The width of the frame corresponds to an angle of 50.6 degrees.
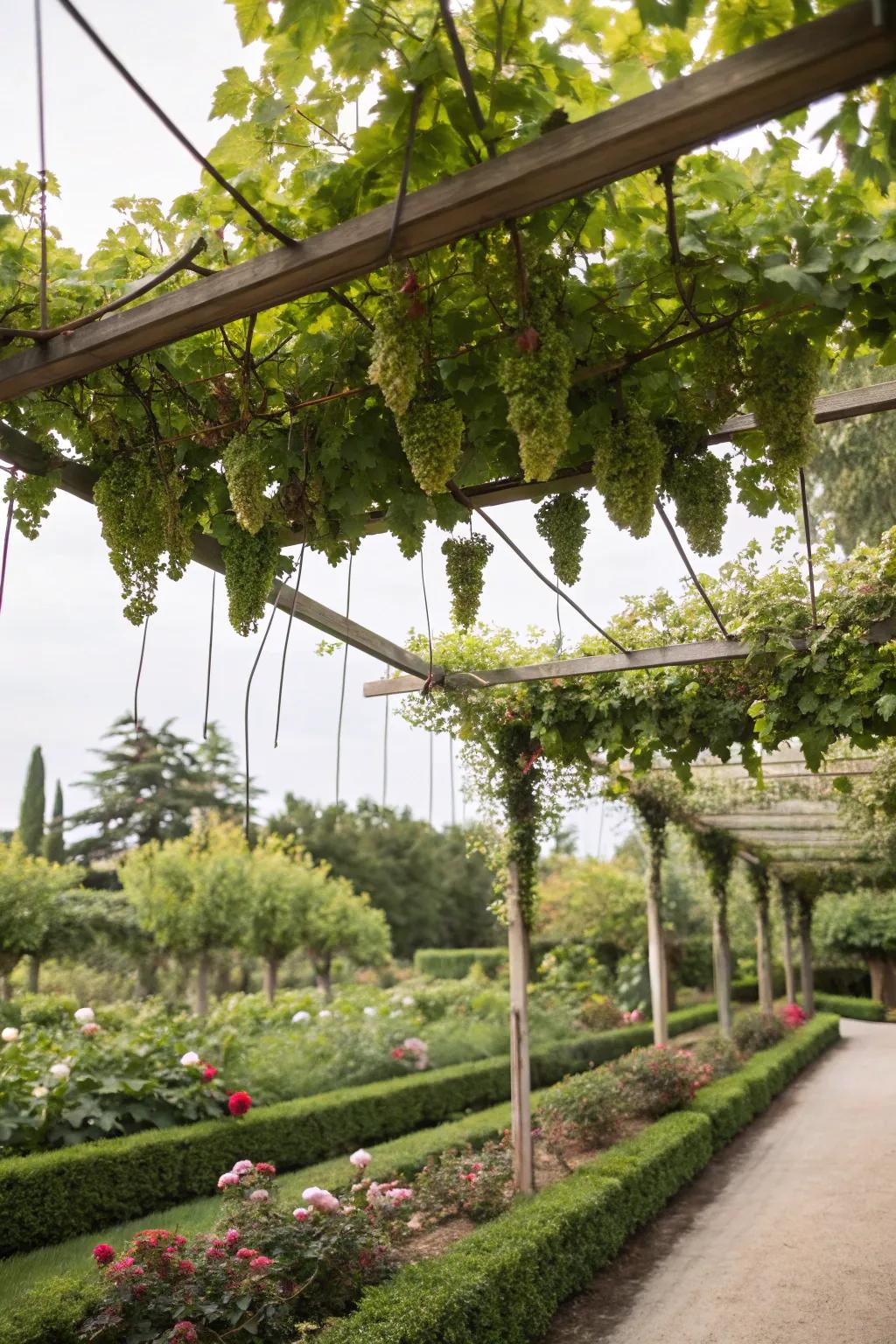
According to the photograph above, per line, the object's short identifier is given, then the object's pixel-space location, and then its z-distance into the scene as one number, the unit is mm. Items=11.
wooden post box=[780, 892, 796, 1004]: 17297
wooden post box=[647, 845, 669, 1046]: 10281
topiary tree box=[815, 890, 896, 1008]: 22203
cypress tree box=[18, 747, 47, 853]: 27406
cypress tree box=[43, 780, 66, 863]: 27375
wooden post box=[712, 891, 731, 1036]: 11914
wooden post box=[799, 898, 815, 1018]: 18344
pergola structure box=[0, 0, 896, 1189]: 1471
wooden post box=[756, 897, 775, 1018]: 14492
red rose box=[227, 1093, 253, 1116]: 6746
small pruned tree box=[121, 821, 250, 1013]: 14914
